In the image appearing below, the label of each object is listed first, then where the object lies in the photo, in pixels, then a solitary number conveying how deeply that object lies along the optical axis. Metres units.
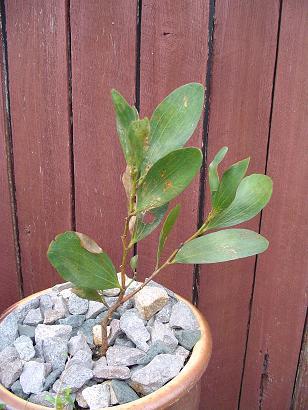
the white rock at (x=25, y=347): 0.67
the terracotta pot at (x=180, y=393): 0.58
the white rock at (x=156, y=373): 0.61
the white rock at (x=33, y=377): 0.61
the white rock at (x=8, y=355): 0.65
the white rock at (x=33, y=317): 0.73
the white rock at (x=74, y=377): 0.61
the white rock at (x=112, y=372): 0.63
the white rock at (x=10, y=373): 0.63
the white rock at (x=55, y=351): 0.66
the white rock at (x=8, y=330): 0.70
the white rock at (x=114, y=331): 0.71
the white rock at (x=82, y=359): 0.64
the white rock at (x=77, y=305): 0.76
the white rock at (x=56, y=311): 0.73
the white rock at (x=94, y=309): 0.76
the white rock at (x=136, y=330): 0.69
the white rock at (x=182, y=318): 0.71
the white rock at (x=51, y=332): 0.69
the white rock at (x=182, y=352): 0.66
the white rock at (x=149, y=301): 0.73
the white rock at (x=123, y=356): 0.65
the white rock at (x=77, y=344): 0.67
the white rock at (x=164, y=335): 0.68
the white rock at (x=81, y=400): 0.60
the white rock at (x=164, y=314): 0.74
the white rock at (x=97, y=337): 0.70
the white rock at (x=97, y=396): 0.59
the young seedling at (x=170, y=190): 0.55
